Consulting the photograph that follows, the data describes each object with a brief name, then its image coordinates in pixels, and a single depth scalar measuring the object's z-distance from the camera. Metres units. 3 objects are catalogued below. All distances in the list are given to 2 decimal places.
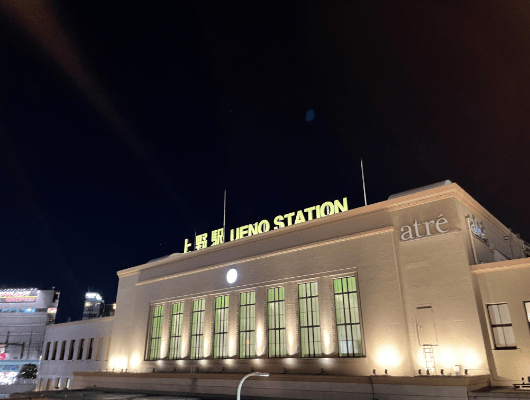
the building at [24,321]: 103.94
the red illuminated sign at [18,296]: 109.25
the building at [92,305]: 129.25
